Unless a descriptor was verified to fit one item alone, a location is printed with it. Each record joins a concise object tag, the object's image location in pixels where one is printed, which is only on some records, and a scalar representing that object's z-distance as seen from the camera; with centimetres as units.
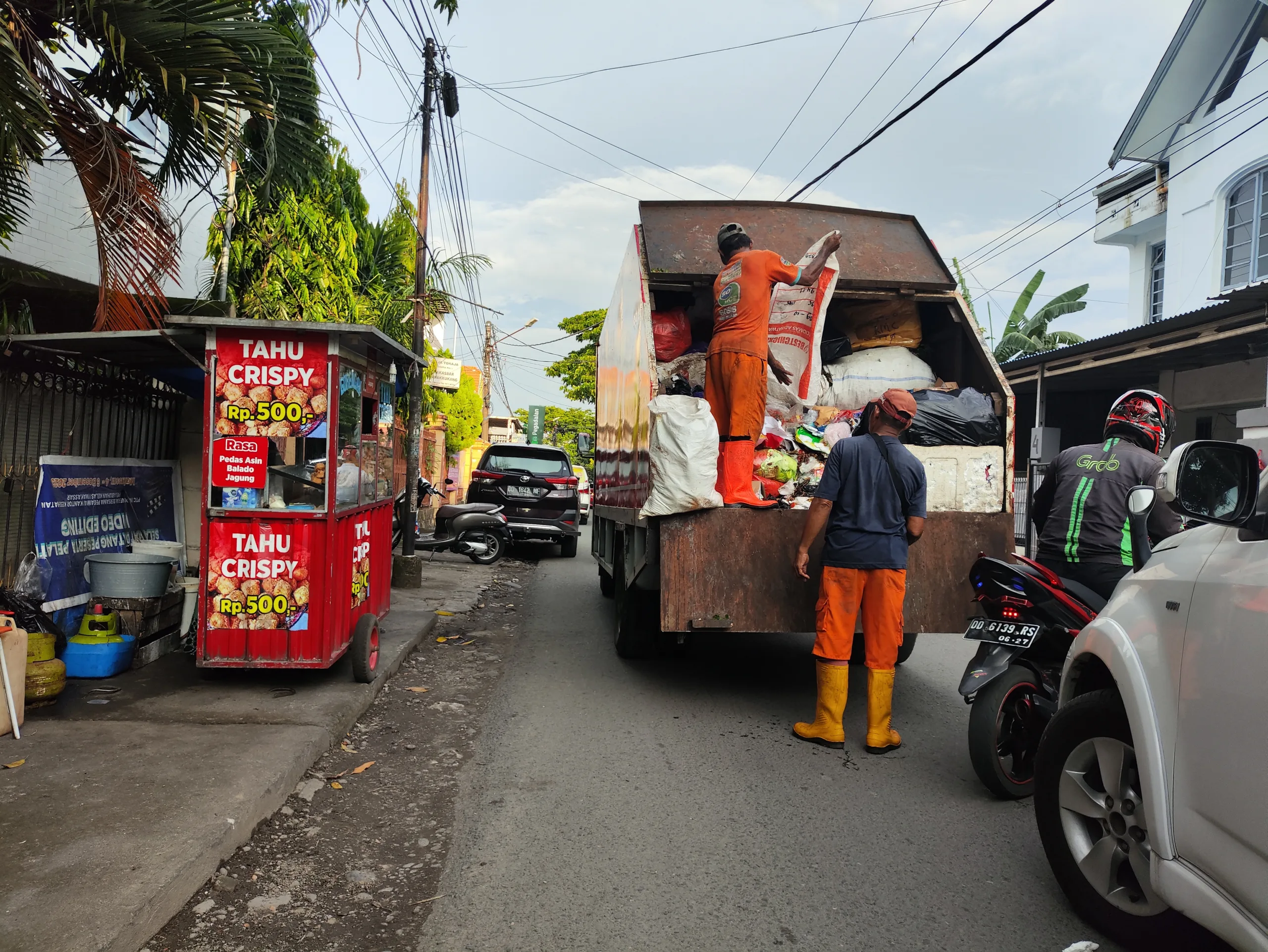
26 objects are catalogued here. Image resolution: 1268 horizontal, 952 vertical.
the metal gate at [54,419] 579
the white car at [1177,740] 215
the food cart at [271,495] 545
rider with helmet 445
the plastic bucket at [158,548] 648
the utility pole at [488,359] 3788
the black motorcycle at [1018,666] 420
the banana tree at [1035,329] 2281
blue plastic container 551
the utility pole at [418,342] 1154
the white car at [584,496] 2612
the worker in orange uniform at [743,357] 571
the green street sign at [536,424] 4947
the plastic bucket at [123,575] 588
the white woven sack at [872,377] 655
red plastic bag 673
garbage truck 535
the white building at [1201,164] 1619
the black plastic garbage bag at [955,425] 583
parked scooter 1302
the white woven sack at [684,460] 531
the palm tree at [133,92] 442
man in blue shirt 493
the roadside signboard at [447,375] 2181
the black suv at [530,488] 1445
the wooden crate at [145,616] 589
